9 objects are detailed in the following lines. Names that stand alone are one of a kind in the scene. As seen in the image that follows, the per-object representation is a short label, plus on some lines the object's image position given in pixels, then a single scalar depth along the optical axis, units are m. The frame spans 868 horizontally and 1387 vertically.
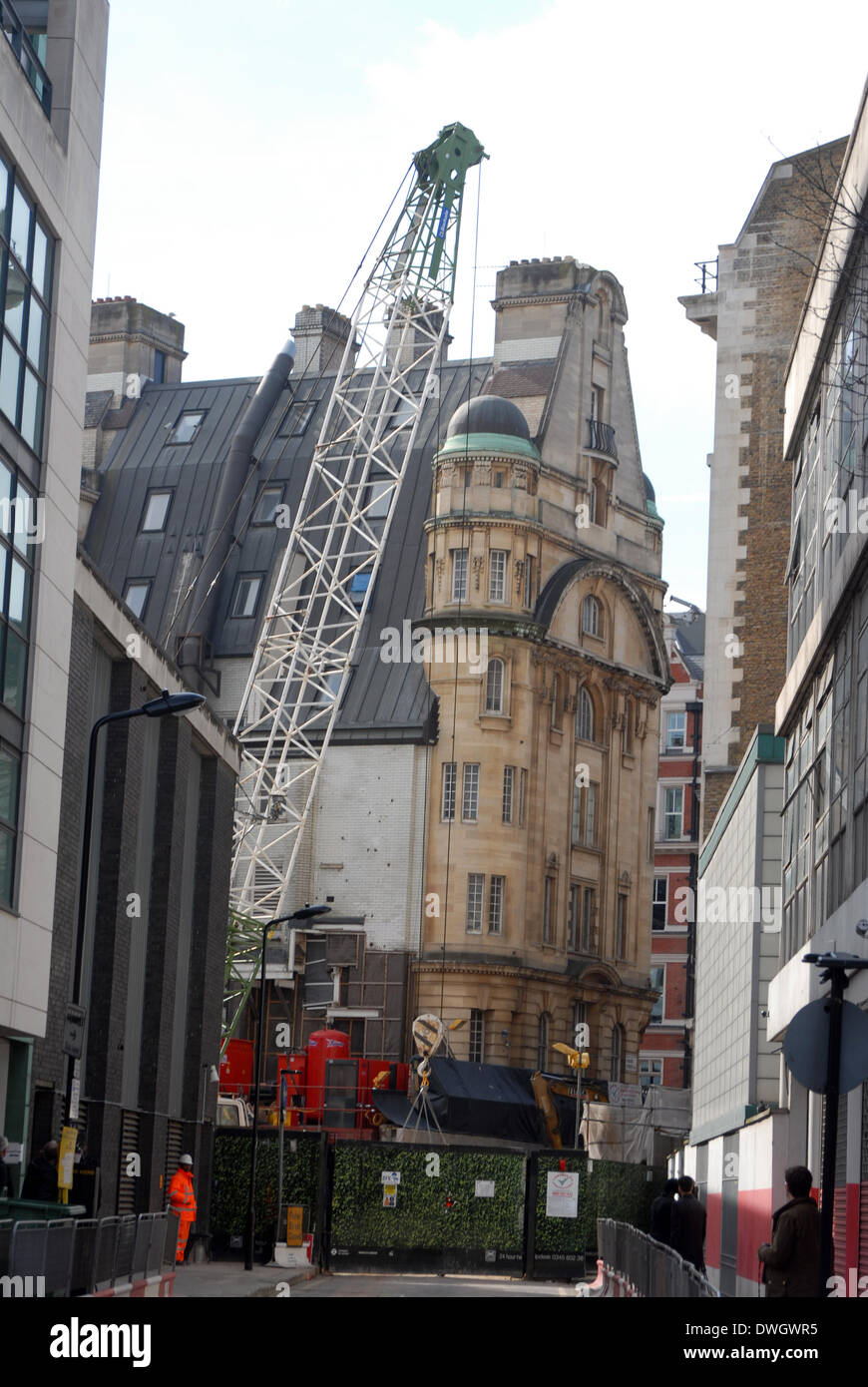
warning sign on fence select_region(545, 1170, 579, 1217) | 40.50
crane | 73.38
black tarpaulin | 64.62
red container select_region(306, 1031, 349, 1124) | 64.69
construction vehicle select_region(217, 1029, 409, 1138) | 61.03
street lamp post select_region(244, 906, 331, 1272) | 36.56
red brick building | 89.31
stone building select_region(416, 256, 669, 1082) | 72.25
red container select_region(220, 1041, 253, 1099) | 60.00
